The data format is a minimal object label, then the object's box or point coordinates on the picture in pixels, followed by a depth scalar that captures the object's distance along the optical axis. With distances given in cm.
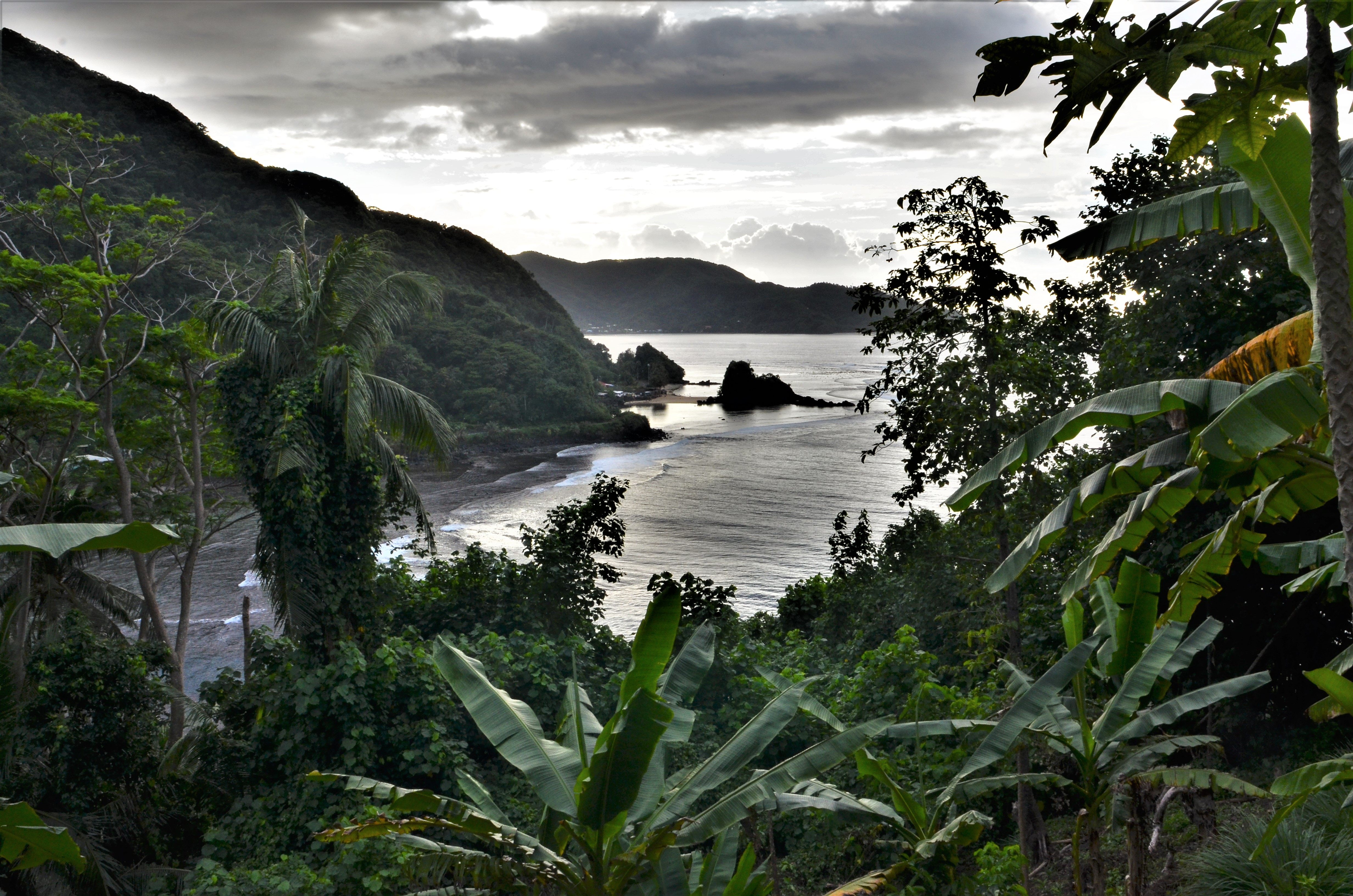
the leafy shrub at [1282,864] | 475
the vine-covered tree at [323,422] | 1179
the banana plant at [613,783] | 426
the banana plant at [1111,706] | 519
